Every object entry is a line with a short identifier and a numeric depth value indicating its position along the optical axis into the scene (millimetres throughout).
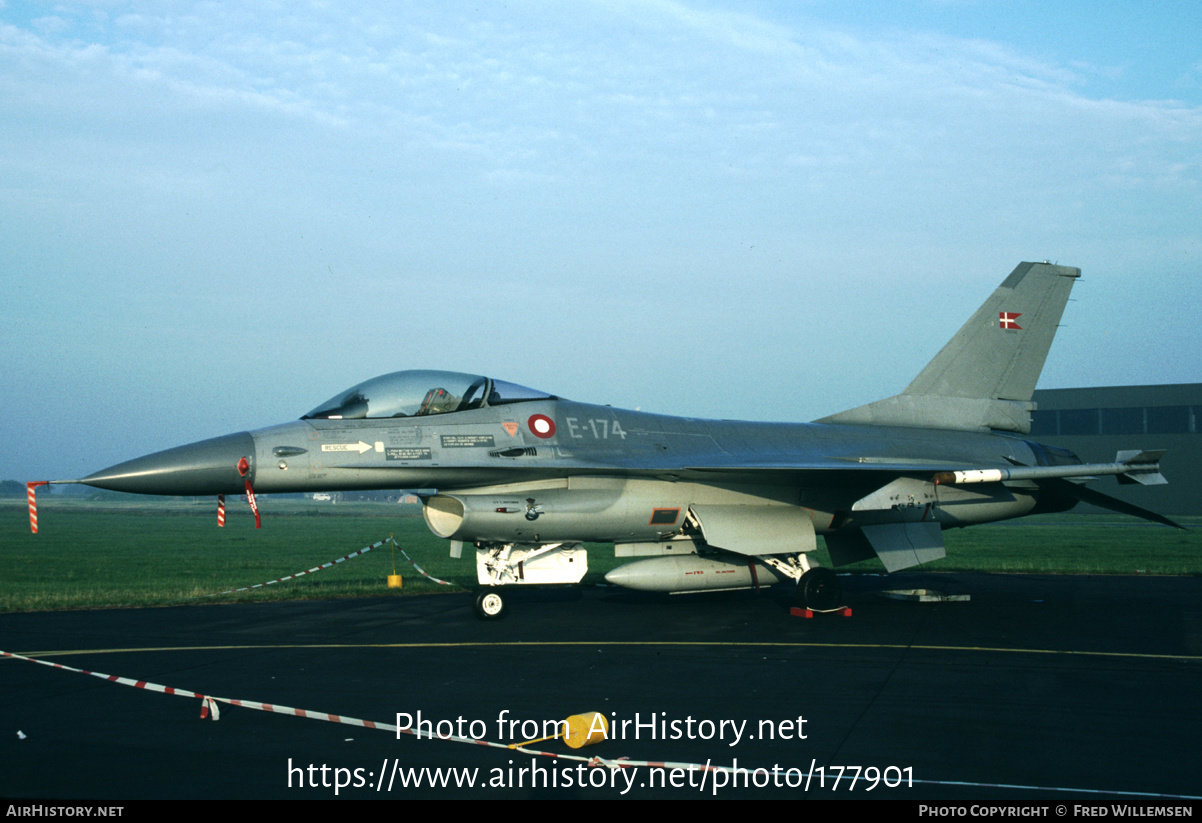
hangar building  49562
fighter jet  11602
